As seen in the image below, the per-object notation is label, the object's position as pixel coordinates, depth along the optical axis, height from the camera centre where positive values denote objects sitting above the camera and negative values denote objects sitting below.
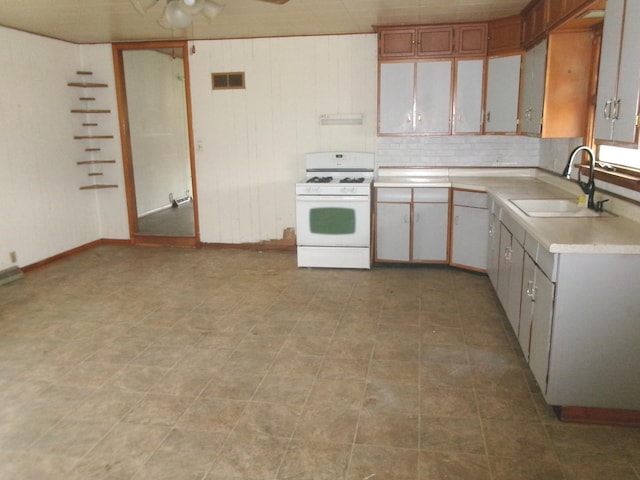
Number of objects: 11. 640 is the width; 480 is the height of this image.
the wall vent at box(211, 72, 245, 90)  5.76 +0.54
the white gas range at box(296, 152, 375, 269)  5.05 -0.88
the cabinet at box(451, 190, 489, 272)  4.75 -0.91
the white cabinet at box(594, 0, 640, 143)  2.45 +0.25
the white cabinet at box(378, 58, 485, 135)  5.02 +0.30
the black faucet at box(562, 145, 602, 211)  3.21 -0.39
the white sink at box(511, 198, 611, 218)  3.38 -0.52
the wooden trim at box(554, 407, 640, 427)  2.51 -1.35
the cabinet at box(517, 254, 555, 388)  2.56 -0.98
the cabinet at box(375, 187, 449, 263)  5.00 -0.89
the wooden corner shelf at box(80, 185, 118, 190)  6.07 -0.62
